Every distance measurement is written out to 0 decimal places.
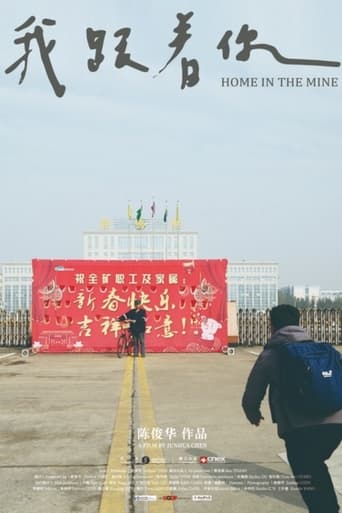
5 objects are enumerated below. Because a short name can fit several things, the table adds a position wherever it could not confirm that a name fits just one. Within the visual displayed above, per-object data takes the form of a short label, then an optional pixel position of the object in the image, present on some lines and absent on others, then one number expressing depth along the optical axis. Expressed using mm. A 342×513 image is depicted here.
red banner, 19062
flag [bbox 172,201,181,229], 84712
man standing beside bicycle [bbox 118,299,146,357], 17141
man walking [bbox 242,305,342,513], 3512
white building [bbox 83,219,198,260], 164875
